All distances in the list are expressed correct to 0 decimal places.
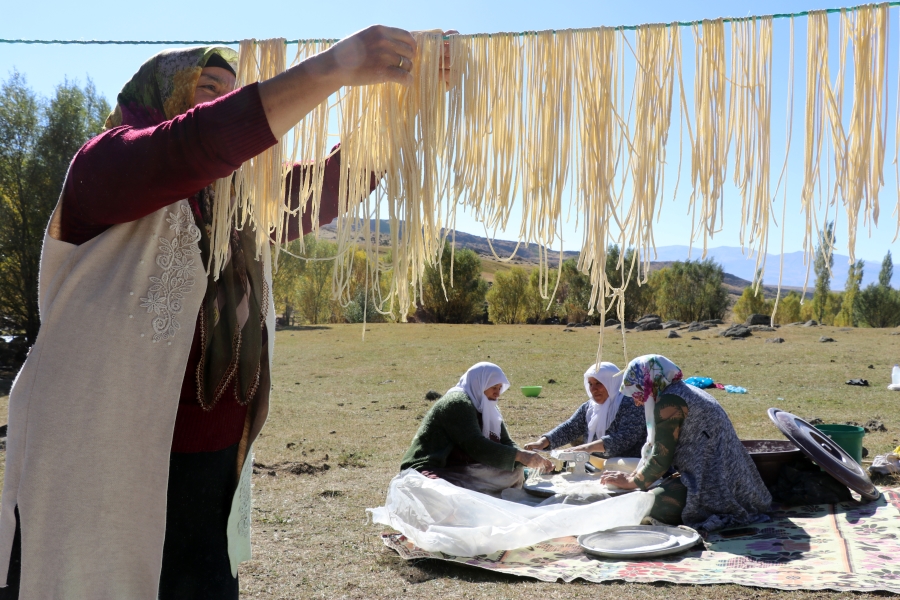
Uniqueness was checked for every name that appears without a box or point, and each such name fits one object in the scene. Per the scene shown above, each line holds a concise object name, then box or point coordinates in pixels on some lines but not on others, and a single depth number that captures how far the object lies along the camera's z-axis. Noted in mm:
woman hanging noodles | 1349
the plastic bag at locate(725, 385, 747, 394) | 10203
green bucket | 5238
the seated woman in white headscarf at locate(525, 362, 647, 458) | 5230
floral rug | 3479
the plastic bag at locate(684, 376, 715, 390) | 8312
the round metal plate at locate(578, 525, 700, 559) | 3805
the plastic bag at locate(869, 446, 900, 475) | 5312
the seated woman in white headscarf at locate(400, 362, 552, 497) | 4699
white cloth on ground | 3928
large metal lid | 4344
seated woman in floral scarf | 4207
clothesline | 1523
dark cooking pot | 4766
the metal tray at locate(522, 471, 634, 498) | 4711
